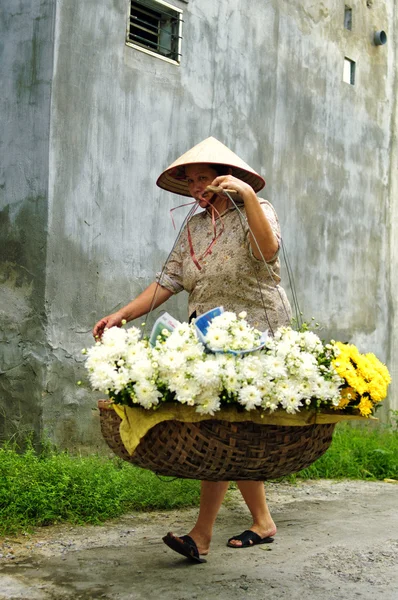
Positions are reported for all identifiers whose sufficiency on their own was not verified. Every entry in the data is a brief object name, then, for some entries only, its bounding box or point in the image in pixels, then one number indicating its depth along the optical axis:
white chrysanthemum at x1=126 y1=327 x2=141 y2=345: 3.12
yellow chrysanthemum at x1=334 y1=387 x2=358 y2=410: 3.14
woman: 3.63
